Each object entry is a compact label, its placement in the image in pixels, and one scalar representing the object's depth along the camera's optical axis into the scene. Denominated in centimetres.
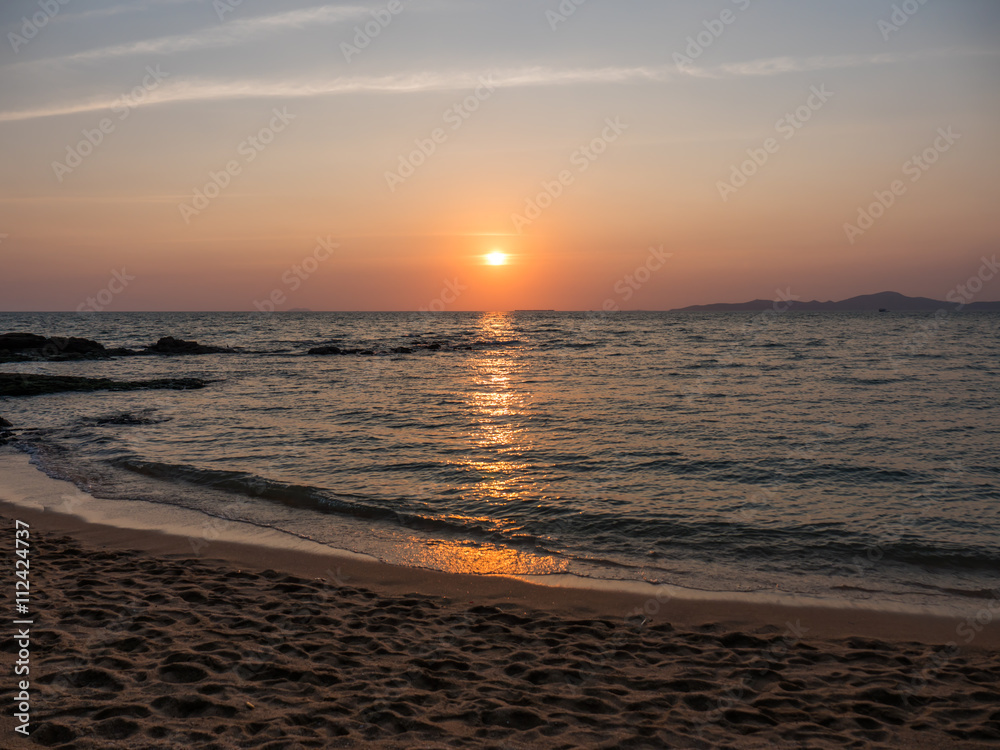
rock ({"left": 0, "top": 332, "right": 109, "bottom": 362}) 4553
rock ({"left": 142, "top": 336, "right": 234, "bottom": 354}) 5301
